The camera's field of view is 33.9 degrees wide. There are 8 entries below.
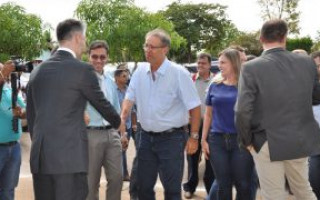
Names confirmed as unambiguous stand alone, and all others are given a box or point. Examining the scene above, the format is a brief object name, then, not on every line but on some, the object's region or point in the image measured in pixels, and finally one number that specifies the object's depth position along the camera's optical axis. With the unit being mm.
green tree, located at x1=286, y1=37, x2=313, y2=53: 35312
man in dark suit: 3748
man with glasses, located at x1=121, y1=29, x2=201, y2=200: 4973
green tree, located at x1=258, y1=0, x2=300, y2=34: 51250
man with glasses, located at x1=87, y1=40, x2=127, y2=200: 5332
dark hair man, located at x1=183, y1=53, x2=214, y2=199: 6519
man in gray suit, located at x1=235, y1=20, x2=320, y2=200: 4070
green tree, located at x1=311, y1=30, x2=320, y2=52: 38869
